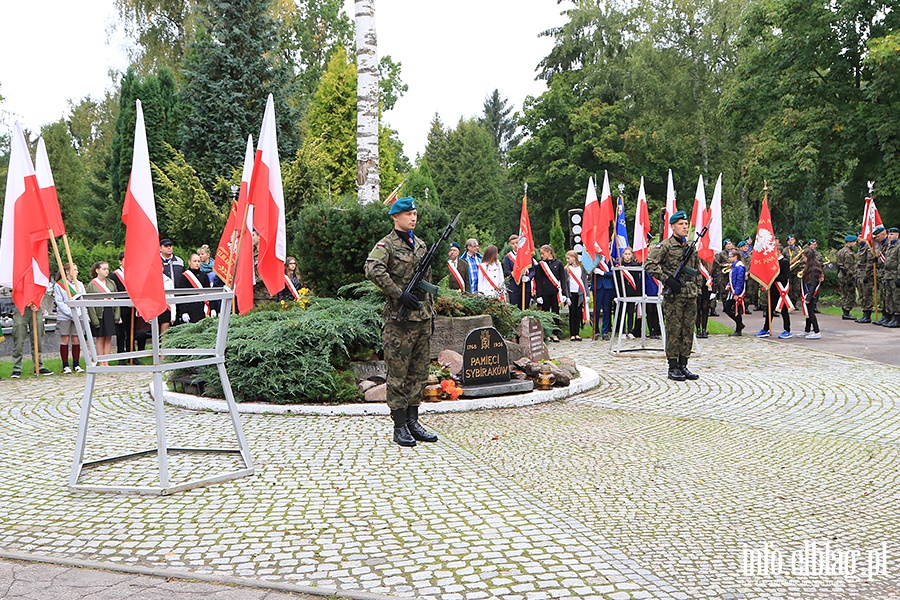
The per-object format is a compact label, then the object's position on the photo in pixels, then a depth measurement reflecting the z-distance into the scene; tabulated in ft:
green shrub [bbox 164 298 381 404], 28.76
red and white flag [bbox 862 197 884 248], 68.90
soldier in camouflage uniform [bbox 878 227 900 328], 60.90
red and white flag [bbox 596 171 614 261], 52.80
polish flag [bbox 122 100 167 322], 17.83
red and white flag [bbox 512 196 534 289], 55.52
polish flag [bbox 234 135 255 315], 20.44
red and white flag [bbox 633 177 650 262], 53.98
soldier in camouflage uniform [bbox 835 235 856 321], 71.72
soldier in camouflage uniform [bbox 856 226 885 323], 66.64
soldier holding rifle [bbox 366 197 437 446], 22.71
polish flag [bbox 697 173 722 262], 47.44
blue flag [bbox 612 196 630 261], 56.64
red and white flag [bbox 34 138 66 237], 19.92
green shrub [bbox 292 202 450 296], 36.78
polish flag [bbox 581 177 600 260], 53.57
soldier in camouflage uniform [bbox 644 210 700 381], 34.71
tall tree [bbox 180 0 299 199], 94.43
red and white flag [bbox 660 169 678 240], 52.80
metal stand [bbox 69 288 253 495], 18.04
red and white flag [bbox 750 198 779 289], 52.75
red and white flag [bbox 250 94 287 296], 20.25
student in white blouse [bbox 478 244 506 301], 51.83
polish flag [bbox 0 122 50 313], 19.72
